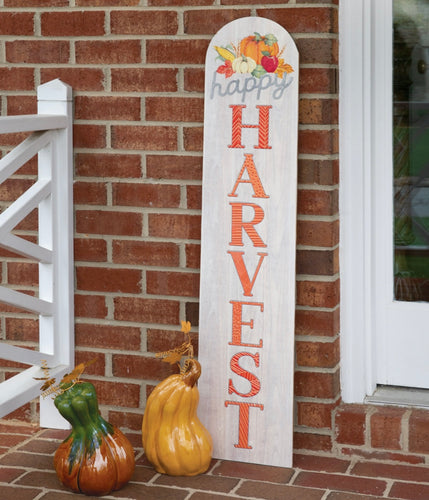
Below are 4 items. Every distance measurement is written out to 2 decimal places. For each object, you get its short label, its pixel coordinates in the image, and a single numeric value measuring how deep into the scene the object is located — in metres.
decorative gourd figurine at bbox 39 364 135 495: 4.64
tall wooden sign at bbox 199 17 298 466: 4.95
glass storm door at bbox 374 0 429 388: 5.07
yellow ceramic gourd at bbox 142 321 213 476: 4.87
